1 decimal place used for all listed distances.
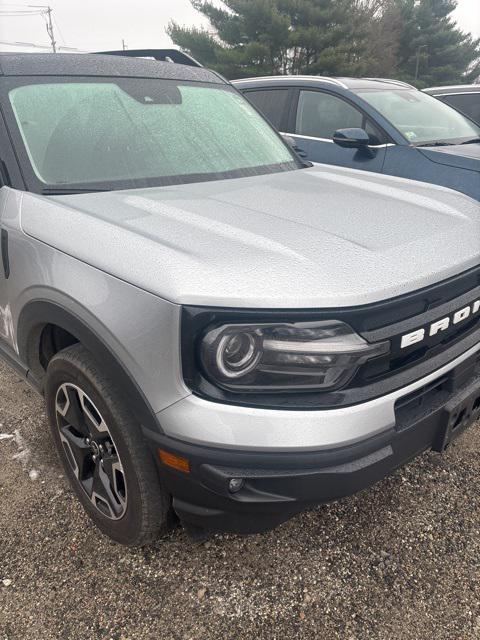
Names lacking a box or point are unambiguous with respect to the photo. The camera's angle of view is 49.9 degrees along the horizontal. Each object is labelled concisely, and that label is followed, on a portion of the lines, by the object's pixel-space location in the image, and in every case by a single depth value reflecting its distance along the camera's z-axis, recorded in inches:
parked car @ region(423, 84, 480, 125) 299.4
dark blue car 176.4
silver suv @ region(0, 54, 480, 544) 57.8
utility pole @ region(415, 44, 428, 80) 1301.3
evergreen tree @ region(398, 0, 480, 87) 1348.4
